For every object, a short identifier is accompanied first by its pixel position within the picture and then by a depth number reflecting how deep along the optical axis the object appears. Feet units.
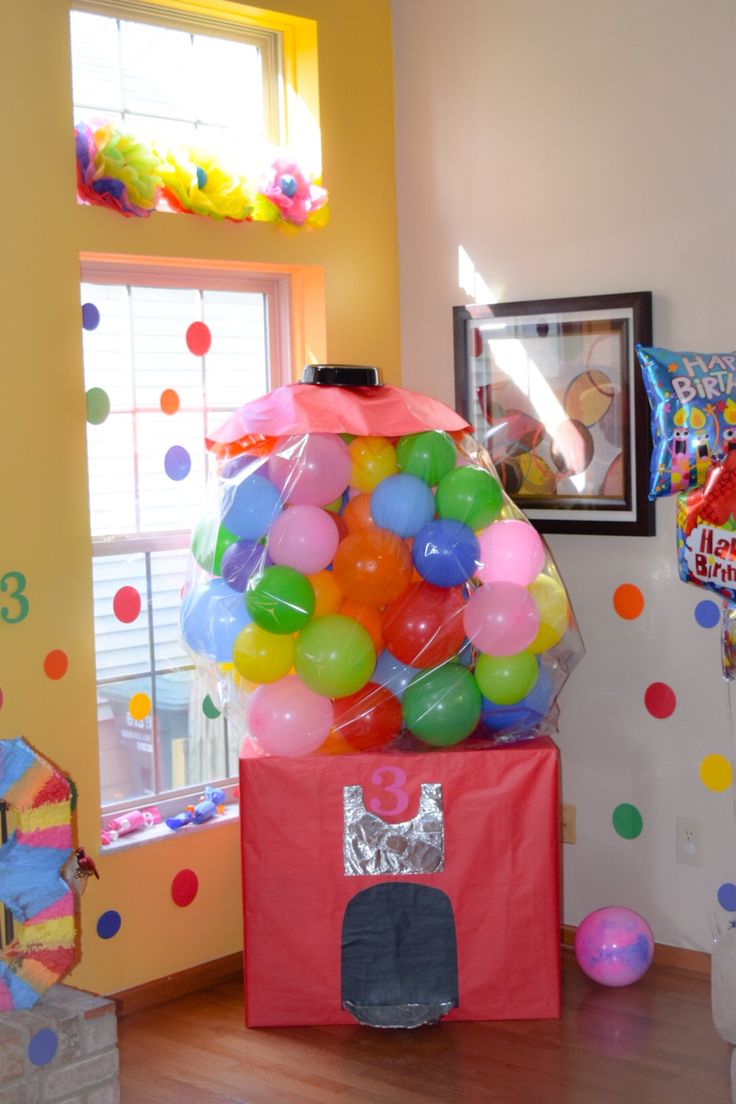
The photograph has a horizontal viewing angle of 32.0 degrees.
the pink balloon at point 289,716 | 9.09
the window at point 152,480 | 10.39
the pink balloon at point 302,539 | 8.88
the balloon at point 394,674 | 9.21
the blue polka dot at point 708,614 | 10.44
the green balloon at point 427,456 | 9.23
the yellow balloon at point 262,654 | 8.96
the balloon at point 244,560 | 9.09
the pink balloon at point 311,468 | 9.00
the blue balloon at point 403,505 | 9.05
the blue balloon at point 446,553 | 8.96
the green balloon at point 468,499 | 9.11
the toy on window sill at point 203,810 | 10.71
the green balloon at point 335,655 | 8.81
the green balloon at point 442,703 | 9.14
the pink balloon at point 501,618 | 8.97
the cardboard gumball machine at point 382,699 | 9.00
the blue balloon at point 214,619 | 9.12
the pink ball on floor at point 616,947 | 10.34
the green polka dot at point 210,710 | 11.03
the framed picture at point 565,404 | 10.65
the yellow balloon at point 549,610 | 9.20
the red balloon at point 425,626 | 8.98
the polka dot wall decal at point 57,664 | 9.60
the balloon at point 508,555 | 9.08
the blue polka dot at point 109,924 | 10.08
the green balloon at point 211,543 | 9.21
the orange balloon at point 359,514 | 9.20
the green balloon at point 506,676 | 9.16
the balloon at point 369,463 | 9.24
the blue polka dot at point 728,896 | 10.52
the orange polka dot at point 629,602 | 10.83
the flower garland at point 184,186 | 9.73
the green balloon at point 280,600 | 8.82
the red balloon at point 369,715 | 9.22
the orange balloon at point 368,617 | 9.05
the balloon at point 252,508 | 9.00
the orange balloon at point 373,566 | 8.93
